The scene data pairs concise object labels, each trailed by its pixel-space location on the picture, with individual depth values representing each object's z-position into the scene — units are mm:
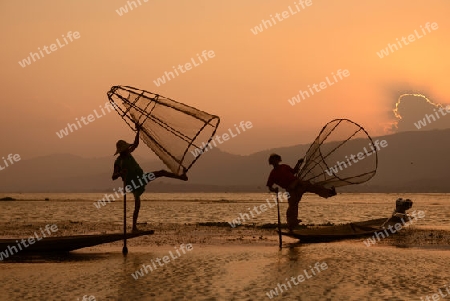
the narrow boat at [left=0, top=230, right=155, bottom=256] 17828
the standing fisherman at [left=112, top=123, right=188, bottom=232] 17844
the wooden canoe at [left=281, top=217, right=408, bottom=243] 20266
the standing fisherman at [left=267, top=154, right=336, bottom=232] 19281
